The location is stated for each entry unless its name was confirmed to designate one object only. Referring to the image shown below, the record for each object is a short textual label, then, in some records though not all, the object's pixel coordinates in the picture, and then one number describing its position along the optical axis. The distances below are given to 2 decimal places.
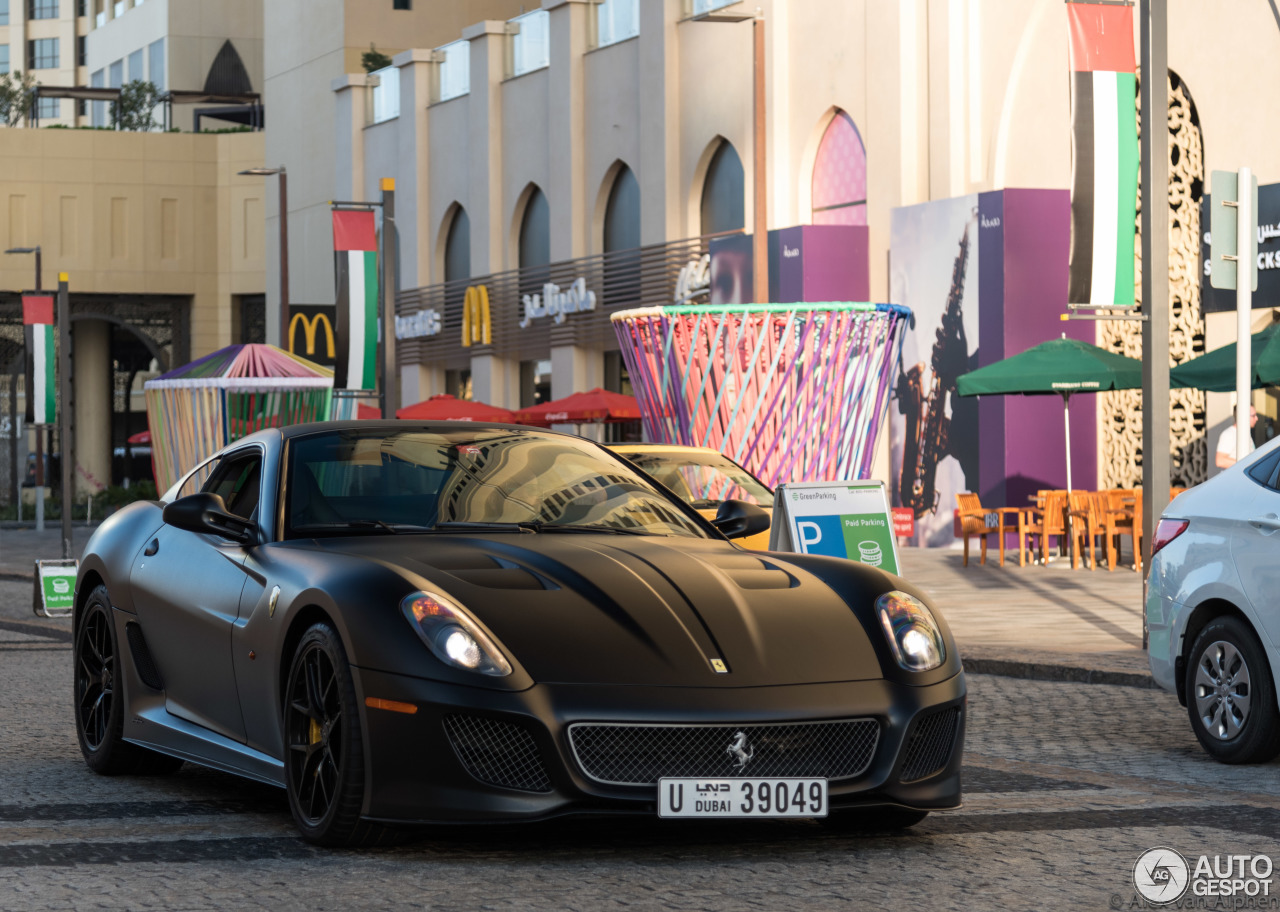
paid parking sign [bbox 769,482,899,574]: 12.52
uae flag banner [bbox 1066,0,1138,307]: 14.25
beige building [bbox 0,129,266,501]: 61.50
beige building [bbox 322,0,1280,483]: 25.95
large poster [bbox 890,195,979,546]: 27.73
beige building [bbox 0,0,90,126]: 100.25
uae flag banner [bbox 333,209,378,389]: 20.88
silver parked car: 8.59
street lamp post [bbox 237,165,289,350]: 42.53
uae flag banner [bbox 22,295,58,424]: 27.23
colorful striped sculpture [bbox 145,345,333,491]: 29.36
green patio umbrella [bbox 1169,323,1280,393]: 18.48
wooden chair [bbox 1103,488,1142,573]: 22.27
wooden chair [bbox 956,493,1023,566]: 23.52
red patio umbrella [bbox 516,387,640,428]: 31.67
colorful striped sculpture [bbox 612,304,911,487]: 18.84
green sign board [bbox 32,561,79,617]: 18.95
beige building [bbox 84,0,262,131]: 71.88
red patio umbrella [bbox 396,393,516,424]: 34.53
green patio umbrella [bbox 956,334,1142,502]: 21.69
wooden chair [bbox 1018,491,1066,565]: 22.91
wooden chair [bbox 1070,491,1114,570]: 22.45
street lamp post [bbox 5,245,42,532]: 37.29
